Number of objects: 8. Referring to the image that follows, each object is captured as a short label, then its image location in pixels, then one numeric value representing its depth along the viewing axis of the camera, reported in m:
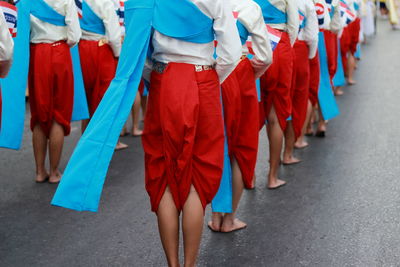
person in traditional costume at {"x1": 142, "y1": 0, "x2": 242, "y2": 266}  3.57
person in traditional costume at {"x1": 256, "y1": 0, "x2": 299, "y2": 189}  5.32
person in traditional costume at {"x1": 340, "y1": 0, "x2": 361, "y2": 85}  9.42
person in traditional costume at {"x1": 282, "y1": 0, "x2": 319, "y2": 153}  5.84
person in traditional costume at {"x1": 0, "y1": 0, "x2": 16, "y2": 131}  4.07
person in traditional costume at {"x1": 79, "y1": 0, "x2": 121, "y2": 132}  6.36
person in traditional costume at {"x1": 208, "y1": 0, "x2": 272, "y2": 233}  4.26
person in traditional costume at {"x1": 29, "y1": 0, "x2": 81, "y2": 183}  5.66
